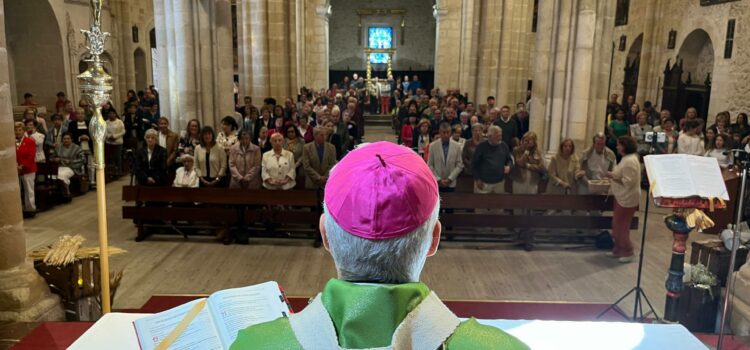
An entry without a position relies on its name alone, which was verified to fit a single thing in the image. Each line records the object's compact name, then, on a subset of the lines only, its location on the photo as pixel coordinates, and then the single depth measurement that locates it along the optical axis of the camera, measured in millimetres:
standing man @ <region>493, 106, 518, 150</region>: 11805
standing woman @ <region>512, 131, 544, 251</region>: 8734
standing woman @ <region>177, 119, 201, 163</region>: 9188
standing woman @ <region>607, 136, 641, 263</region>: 7527
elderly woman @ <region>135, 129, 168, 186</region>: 8641
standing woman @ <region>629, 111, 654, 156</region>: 12305
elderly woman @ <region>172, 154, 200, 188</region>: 8469
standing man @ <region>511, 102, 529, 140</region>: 12852
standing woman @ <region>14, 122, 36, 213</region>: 8875
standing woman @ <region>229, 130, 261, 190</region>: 8492
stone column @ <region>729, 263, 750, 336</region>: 4562
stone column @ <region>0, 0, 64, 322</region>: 4465
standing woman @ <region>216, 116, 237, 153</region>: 9503
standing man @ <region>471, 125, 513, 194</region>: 8523
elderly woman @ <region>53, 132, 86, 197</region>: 10413
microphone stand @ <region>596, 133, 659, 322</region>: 4917
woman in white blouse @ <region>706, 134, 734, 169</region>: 10172
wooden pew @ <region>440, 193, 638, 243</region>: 7969
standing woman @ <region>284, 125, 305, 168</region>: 9250
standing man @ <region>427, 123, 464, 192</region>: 8578
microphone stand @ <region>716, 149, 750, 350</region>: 3469
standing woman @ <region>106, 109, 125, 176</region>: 12023
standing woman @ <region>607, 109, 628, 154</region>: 12386
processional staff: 3564
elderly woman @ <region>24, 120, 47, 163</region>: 9930
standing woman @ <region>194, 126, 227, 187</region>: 8680
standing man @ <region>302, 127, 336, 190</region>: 8500
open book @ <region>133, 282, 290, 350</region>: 2387
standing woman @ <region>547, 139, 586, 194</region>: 8555
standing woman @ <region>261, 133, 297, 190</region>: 8430
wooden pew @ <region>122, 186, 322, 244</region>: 8047
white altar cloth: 3037
